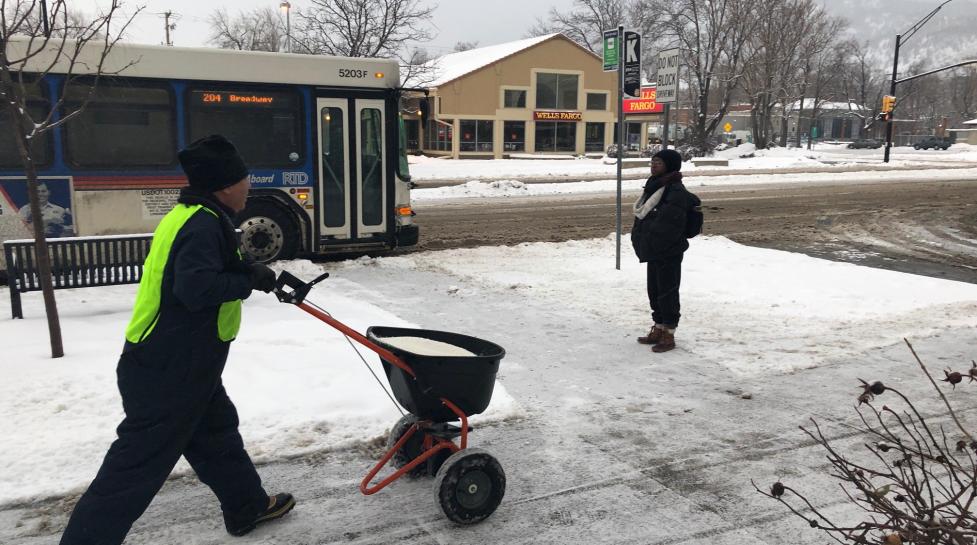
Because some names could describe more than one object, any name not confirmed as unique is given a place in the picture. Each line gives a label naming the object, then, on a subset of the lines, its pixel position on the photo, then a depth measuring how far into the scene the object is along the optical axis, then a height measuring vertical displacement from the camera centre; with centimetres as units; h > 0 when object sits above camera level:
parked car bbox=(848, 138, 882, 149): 7306 +7
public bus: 1020 -9
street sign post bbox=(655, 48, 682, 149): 1028 +88
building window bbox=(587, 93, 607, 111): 5566 +287
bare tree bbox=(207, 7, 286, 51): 5753 +809
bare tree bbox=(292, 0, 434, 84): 3061 +430
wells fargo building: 5231 +262
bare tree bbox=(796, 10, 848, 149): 5947 +816
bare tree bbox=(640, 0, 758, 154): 4869 +639
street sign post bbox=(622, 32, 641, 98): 1028 +106
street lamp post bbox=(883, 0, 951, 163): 4209 +468
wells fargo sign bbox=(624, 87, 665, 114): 4753 +233
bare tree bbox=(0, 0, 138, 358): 607 +73
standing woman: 723 -85
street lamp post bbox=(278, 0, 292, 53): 3353 +483
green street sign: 1073 +124
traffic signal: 4462 +234
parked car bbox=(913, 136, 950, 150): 7419 +22
